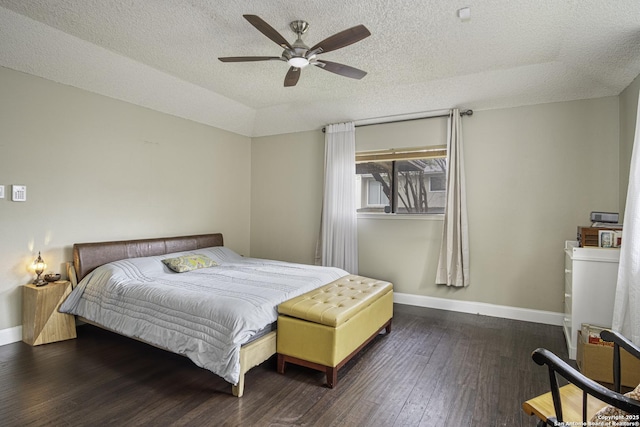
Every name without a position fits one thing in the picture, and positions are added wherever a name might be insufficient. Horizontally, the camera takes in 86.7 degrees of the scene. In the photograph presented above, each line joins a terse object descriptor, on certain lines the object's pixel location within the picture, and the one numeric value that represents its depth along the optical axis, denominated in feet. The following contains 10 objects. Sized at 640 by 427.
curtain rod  13.45
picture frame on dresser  9.10
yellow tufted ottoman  7.85
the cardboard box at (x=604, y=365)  7.55
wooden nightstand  9.93
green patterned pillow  11.73
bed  7.54
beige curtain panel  13.37
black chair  3.33
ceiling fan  7.52
